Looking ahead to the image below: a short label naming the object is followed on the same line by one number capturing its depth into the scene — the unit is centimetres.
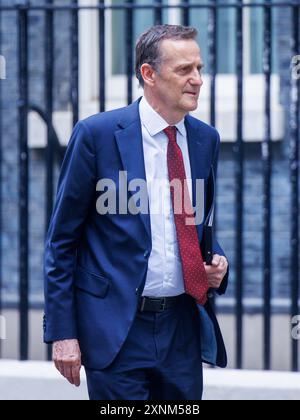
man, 731
